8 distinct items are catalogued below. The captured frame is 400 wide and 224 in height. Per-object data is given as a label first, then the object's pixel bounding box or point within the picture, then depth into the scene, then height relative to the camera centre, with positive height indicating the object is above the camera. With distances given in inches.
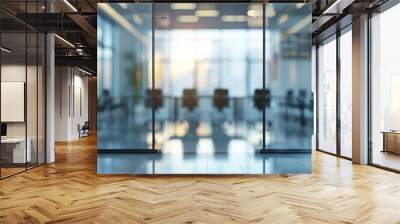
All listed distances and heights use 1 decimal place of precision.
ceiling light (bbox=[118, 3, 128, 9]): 217.9 +61.7
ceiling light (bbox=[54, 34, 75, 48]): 364.6 +72.4
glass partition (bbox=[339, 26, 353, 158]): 324.8 +13.5
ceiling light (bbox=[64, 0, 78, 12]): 234.5 +69.0
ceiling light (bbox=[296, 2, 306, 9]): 217.0 +60.8
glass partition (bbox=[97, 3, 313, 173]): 218.2 +17.2
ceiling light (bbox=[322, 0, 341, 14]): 233.8 +67.3
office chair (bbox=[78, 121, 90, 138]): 624.7 -36.1
